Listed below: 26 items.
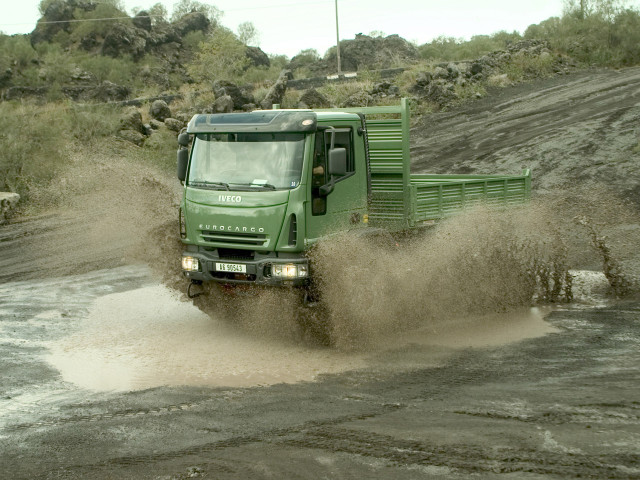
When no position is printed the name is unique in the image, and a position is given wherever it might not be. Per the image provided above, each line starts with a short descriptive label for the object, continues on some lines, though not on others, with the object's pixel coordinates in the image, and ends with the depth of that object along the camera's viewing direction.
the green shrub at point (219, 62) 47.94
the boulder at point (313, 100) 34.25
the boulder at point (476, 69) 38.50
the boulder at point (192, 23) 64.79
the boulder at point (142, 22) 60.88
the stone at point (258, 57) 59.00
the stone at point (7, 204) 22.12
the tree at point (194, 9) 73.38
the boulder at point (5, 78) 48.39
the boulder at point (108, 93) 44.22
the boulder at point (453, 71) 37.66
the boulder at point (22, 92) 44.68
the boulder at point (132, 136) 30.44
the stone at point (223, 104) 33.56
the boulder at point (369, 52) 57.50
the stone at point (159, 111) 34.47
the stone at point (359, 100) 35.53
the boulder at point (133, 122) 31.50
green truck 9.47
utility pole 55.36
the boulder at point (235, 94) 35.97
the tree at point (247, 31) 73.62
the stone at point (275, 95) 35.16
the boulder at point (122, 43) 56.66
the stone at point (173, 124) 33.22
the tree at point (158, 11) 70.75
